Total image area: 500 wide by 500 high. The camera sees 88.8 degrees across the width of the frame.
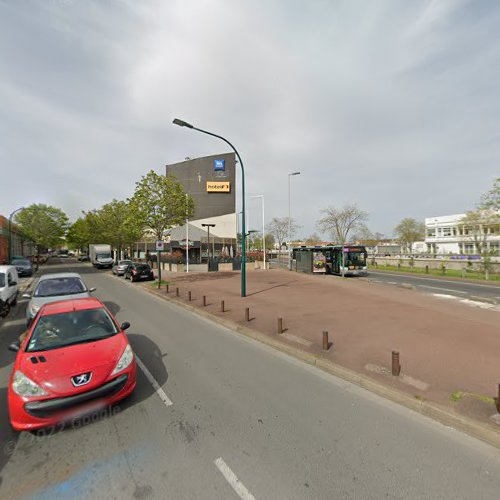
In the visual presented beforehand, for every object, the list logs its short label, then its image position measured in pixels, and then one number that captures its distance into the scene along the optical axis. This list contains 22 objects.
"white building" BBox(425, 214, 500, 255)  57.84
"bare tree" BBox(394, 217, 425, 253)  59.78
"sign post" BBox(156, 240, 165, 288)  16.50
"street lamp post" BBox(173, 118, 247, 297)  10.88
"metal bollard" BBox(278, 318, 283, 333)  7.28
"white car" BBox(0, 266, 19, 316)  9.63
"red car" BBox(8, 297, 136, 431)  3.26
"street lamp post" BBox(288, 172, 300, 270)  30.56
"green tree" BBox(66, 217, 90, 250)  45.03
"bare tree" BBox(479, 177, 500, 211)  19.08
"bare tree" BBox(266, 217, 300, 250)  63.12
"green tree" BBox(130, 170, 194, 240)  16.38
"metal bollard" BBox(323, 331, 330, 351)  6.02
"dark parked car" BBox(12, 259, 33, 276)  24.19
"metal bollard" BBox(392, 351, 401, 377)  4.71
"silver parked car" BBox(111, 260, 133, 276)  24.42
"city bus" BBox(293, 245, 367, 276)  23.20
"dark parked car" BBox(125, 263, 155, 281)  21.00
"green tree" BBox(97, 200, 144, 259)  32.41
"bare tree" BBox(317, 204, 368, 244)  45.84
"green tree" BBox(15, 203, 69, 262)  45.50
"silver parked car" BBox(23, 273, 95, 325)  7.59
